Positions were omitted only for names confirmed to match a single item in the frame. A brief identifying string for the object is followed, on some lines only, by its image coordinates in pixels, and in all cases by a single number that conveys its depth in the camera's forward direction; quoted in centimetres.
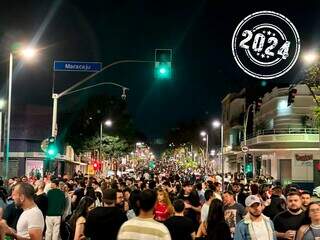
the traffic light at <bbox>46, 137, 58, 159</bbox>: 2488
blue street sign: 2189
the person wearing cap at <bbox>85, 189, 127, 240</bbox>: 762
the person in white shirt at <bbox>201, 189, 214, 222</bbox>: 1178
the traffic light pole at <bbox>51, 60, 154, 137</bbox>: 2363
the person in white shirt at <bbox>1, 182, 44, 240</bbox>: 706
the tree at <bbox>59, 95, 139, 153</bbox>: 6379
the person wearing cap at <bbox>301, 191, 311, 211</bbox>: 1078
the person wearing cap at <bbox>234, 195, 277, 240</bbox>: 776
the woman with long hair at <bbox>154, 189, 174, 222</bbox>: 1086
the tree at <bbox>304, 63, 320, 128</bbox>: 3088
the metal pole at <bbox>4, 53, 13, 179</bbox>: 2181
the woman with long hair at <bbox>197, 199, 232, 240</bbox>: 817
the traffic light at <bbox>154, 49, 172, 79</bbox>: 2005
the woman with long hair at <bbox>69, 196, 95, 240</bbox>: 929
